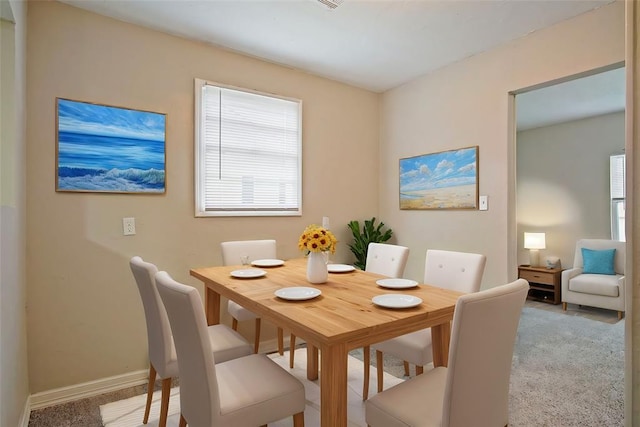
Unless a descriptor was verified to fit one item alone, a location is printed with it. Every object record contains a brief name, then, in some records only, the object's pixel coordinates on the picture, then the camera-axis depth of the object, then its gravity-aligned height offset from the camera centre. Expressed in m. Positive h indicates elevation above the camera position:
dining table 1.16 -0.42
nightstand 4.74 -1.01
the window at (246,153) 2.83 +0.52
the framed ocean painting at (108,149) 2.26 +0.44
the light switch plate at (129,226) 2.45 -0.11
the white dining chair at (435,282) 1.81 -0.45
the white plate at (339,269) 2.29 -0.40
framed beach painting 3.02 +0.30
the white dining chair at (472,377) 1.04 -0.55
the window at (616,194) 4.70 +0.24
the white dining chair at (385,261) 2.43 -0.37
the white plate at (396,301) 1.43 -0.39
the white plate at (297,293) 1.55 -0.39
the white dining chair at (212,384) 1.17 -0.70
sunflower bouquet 1.89 -0.17
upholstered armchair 3.96 -0.81
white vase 1.92 -0.33
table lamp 5.12 -0.51
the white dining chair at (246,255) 2.57 -0.36
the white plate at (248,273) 2.05 -0.39
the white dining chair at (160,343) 1.61 -0.70
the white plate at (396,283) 1.80 -0.40
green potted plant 3.60 -0.29
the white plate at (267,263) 2.45 -0.38
